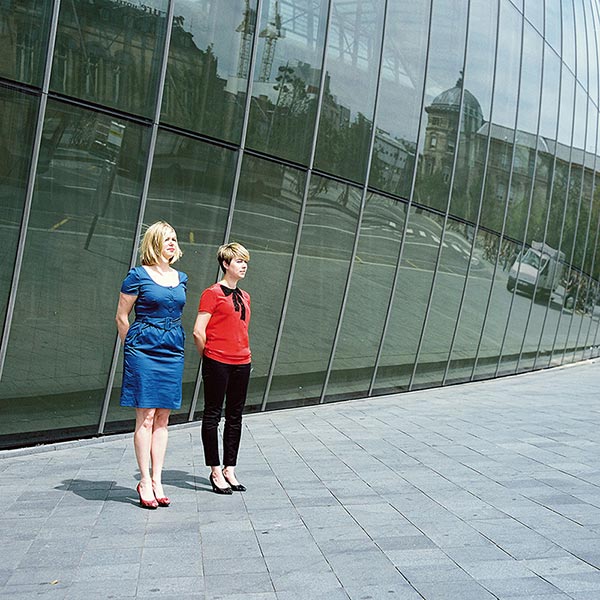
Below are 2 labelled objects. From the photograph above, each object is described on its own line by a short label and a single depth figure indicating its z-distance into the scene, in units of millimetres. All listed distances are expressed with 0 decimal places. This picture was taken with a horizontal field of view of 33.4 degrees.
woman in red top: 7258
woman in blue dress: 6707
